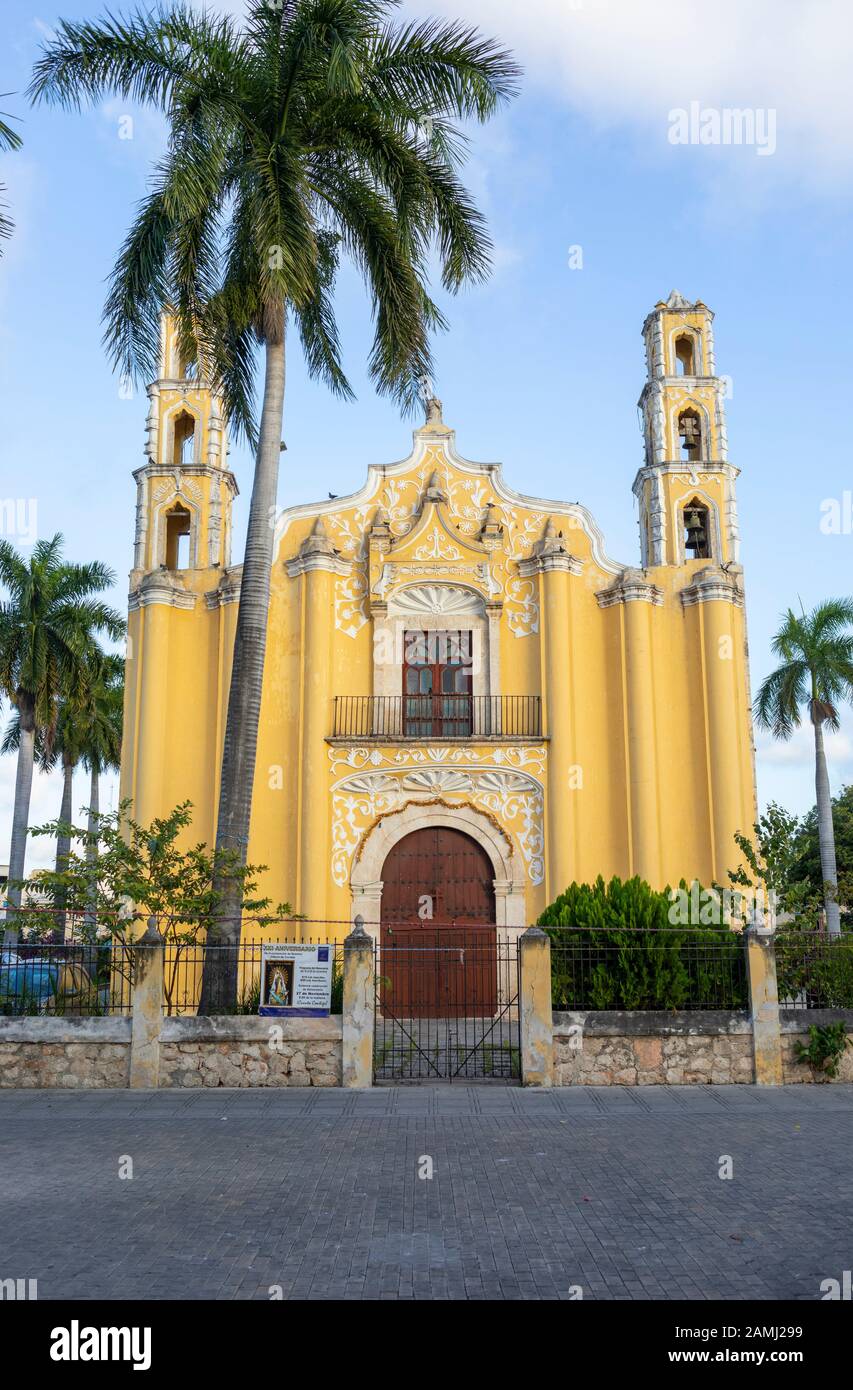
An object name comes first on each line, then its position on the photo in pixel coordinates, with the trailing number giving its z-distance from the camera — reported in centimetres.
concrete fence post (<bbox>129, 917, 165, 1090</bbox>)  1270
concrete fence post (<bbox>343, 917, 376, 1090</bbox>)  1268
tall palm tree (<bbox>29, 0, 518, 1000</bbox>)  1480
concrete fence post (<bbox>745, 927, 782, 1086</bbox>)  1305
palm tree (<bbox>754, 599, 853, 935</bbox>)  3300
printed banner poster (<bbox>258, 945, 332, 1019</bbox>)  1294
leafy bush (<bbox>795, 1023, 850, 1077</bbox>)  1313
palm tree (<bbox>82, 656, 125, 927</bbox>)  3606
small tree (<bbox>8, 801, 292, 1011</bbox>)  1395
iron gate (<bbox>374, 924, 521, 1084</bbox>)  1338
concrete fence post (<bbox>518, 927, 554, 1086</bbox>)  1271
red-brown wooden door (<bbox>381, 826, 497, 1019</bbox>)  1925
